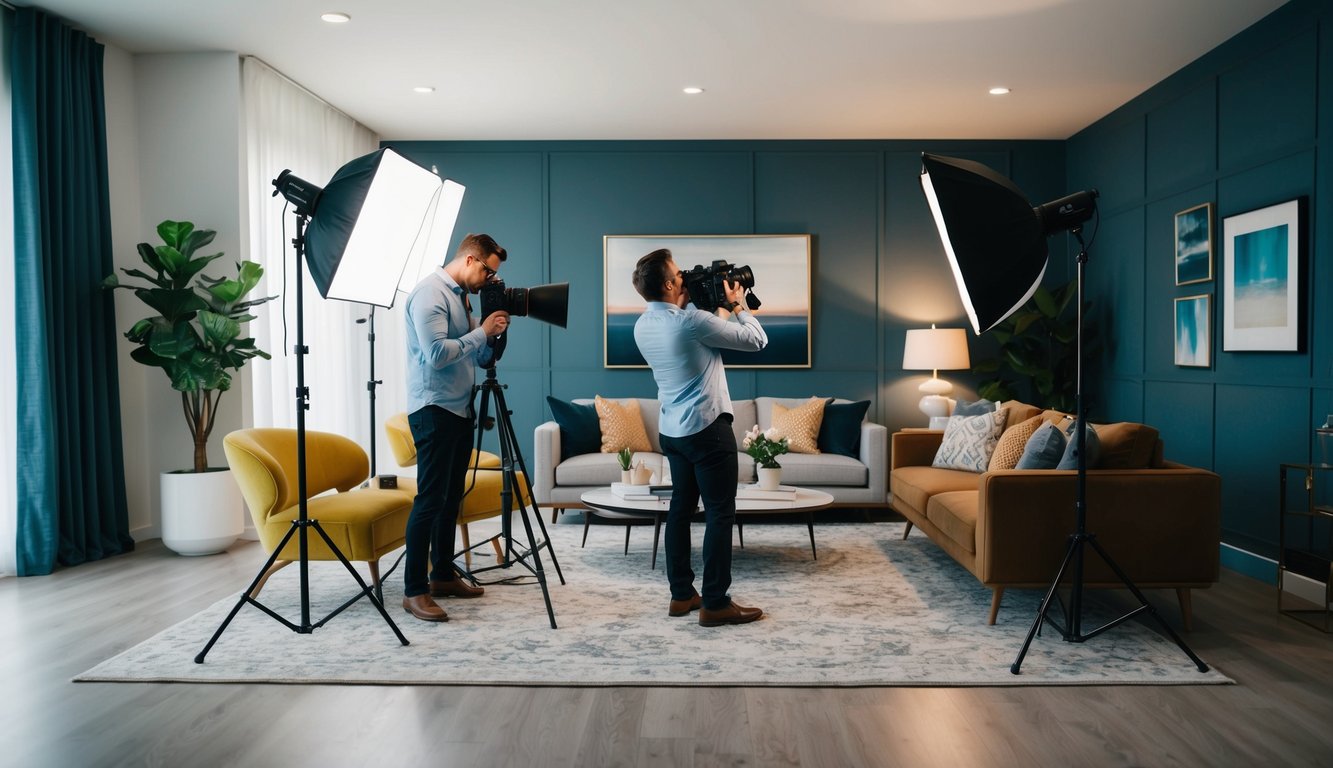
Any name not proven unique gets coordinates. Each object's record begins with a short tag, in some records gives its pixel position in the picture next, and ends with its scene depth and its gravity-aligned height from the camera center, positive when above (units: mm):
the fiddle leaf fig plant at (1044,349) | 6090 +33
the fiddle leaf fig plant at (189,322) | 4504 +179
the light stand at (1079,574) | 2986 -719
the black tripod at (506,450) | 3402 -342
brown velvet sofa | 3332 -609
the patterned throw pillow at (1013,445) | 4434 -436
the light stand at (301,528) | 3021 -579
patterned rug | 2885 -985
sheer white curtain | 5168 +384
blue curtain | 4160 +233
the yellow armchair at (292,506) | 3463 -576
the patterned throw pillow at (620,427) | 5938 -452
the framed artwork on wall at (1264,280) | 4082 +335
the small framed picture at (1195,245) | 4730 +559
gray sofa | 5566 -699
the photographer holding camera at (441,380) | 3316 -81
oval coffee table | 4230 -698
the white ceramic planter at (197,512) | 4594 -758
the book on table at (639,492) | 4449 -658
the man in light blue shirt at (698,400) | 3273 -156
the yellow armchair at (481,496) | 4145 -627
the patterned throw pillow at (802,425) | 5949 -448
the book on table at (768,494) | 4512 -676
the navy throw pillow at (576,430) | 5918 -465
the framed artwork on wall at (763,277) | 6672 +559
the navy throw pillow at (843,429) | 5961 -474
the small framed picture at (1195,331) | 4738 +113
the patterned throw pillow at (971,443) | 4832 -466
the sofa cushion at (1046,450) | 3787 -394
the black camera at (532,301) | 3449 +206
